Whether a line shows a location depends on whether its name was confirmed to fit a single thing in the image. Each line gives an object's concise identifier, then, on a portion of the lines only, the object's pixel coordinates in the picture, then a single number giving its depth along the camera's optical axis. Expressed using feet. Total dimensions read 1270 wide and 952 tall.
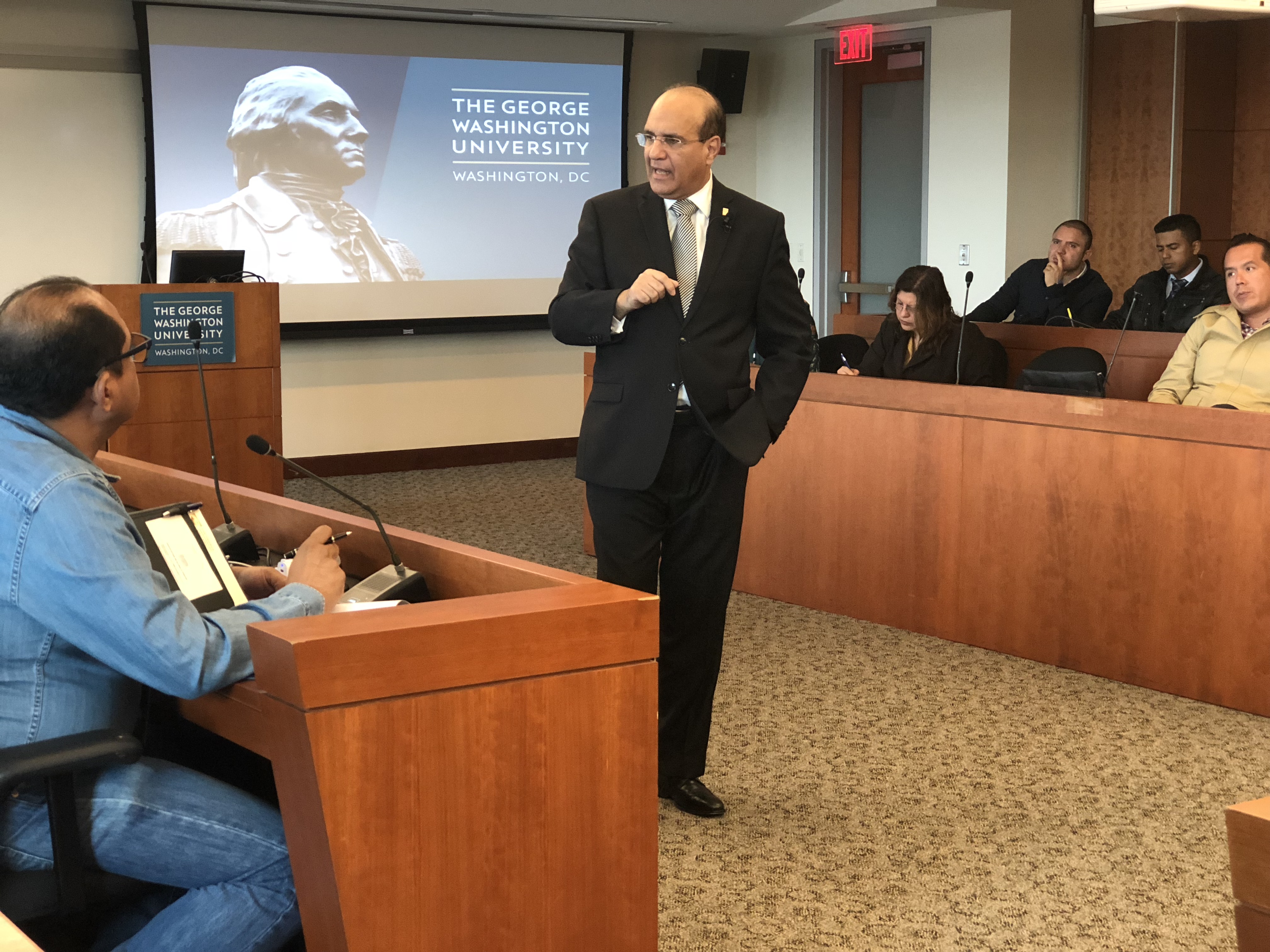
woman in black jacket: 17.65
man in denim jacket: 5.76
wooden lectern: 20.80
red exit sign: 27.50
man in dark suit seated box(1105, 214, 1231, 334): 21.81
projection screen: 24.84
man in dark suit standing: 9.80
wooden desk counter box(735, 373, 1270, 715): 12.86
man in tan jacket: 14.53
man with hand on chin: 23.07
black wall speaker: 29.27
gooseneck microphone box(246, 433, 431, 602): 7.20
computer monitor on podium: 21.06
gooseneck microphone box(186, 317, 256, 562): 8.85
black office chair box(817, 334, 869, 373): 21.22
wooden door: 28.50
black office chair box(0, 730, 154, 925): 5.57
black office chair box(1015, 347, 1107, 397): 14.39
